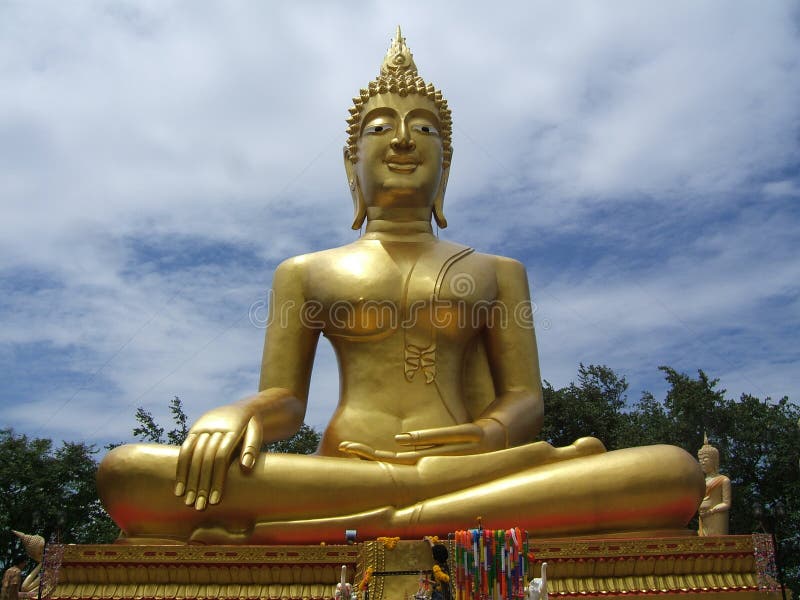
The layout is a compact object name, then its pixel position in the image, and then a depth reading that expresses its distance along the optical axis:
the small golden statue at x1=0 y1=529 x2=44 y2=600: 8.78
